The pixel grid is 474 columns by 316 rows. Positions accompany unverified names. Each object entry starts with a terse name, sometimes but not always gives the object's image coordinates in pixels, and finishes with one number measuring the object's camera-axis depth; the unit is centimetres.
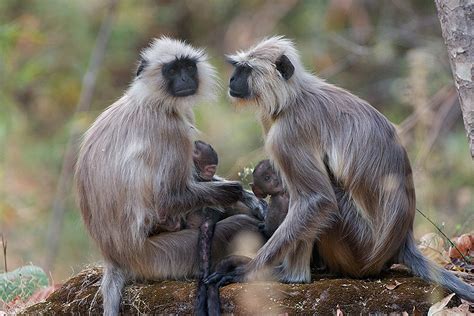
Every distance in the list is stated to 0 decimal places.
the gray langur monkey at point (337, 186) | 1009
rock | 948
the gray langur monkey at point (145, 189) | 1034
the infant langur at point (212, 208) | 1080
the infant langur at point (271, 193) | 1059
